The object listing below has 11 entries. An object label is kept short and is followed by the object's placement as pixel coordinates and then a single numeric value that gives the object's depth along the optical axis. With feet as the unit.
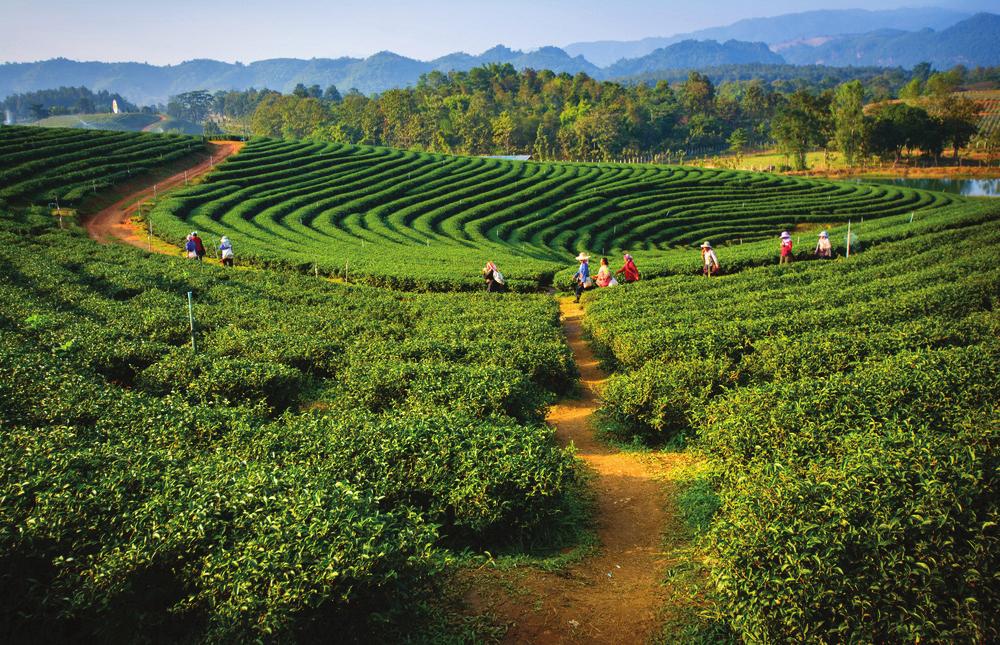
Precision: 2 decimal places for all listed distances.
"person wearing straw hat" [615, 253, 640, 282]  73.31
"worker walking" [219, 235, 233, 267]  85.15
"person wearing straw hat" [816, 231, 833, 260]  81.82
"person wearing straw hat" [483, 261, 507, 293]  69.92
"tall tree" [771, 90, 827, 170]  273.95
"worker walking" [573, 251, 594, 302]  70.18
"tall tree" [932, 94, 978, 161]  266.36
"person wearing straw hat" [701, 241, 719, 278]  74.56
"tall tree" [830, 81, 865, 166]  266.57
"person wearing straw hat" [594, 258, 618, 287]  70.53
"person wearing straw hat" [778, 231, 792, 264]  80.07
